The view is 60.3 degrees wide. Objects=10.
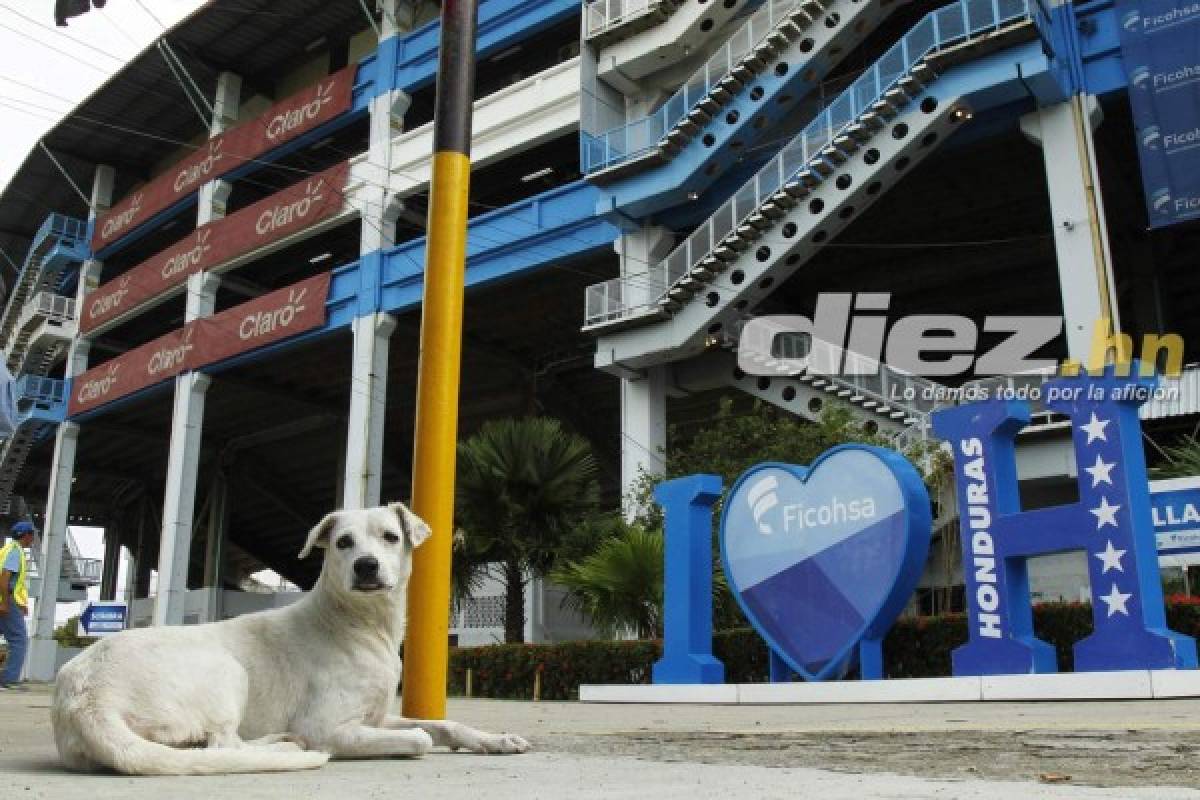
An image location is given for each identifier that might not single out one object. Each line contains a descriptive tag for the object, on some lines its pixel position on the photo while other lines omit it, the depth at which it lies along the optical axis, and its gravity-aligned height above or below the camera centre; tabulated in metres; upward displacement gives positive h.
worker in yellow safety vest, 11.77 +0.70
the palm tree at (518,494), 17.41 +2.65
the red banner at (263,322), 27.88 +9.10
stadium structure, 17.33 +9.62
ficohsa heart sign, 10.16 +1.09
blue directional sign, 30.12 +1.06
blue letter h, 8.98 +1.10
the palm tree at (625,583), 13.99 +0.96
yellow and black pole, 5.14 +1.47
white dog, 3.39 -0.11
